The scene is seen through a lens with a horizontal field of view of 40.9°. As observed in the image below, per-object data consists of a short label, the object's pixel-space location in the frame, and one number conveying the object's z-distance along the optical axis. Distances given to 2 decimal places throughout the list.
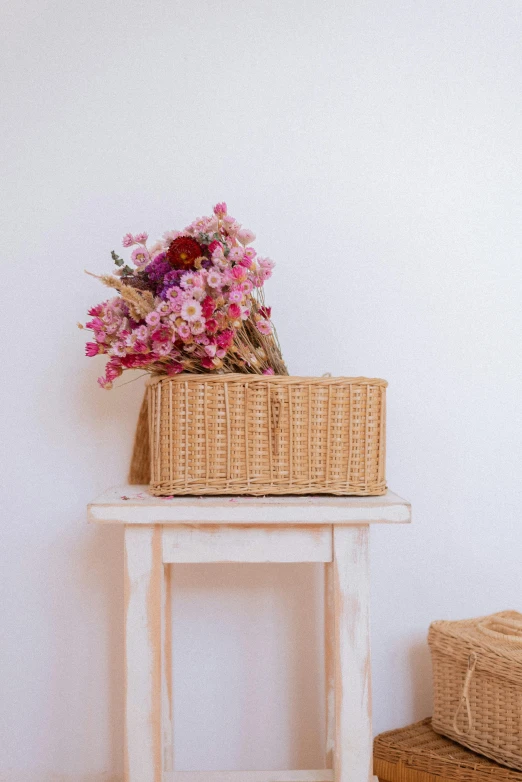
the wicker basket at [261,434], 1.12
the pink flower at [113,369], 1.14
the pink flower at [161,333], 1.06
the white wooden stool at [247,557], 1.08
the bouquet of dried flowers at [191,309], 1.06
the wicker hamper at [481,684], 1.22
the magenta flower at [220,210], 1.15
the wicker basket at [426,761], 1.23
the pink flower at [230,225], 1.15
